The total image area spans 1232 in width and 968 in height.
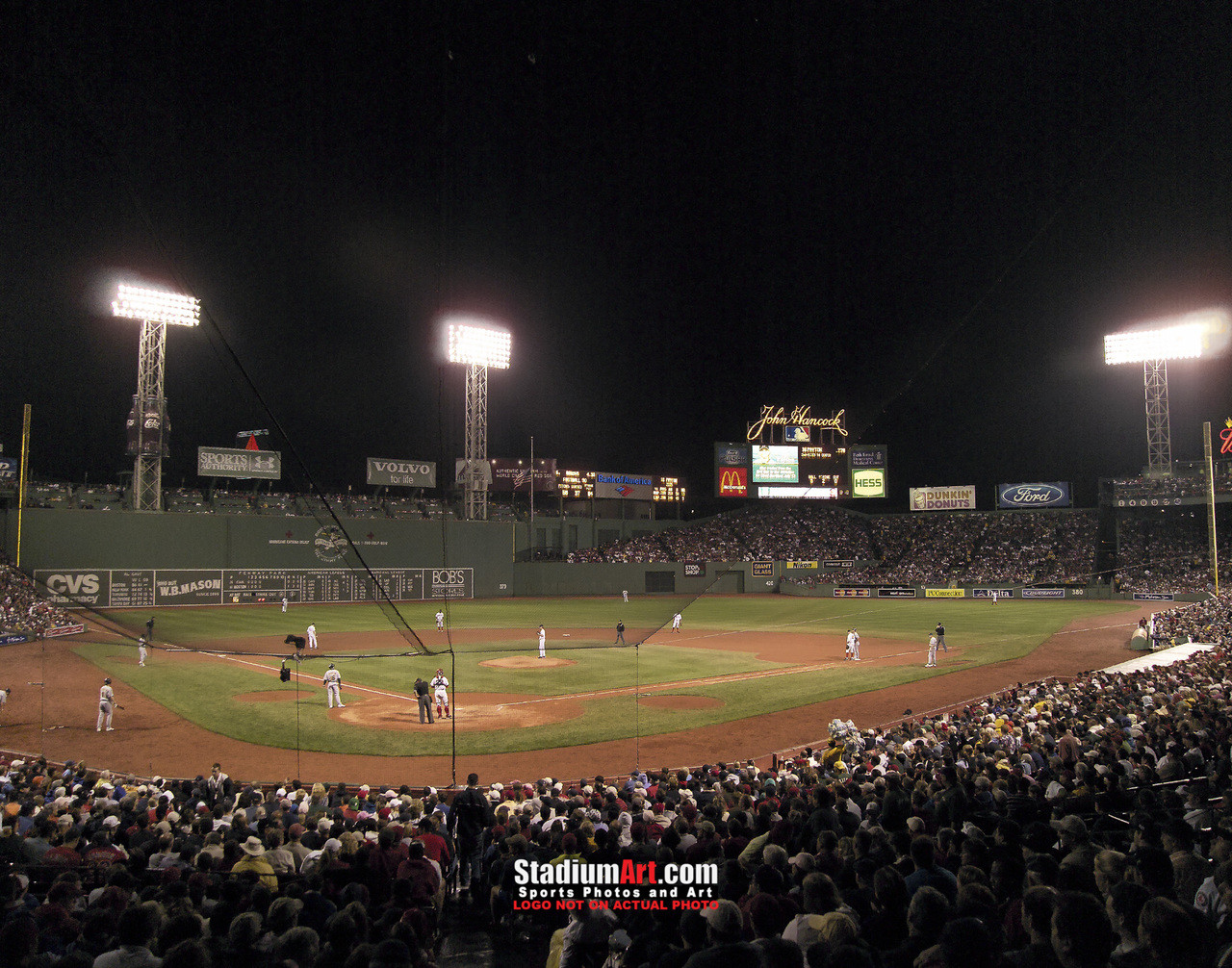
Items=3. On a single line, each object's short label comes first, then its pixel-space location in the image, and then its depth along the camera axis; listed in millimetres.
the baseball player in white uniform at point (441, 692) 19375
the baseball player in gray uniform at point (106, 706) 17938
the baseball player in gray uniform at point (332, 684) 20125
